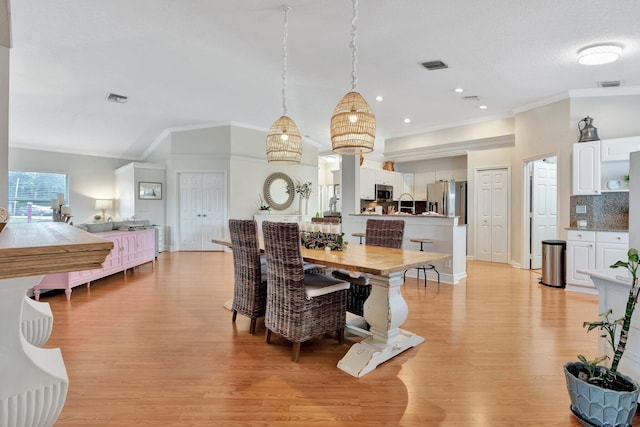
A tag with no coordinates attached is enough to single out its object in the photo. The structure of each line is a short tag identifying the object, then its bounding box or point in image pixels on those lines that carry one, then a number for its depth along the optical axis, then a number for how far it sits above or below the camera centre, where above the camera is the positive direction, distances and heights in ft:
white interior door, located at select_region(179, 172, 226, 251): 26.27 +0.21
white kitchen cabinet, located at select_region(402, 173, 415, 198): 28.50 +2.48
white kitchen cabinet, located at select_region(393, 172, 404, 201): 27.94 +2.29
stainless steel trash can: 15.65 -2.47
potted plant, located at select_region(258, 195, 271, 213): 27.22 +0.38
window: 28.29 +1.64
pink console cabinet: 13.28 -2.50
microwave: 26.76 +1.55
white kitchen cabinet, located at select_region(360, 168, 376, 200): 25.39 +2.21
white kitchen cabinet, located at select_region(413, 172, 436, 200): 27.37 +2.46
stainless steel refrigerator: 24.66 +1.04
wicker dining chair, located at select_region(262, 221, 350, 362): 8.02 -2.11
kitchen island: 16.28 -1.33
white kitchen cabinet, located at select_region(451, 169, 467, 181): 25.63 +2.89
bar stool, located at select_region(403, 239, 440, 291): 16.19 -2.68
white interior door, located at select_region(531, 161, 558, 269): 19.66 +0.36
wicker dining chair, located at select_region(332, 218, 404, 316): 9.92 -1.10
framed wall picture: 26.96 +1.74
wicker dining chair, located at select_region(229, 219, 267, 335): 9.58 -1.80
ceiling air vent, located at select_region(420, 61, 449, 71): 14.05 +6.29
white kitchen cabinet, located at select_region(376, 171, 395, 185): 26.70 +2.81
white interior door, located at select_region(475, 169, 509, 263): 21.57 -0.20
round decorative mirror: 27.91 +1.81
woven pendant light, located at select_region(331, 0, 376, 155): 9.00 +2.43
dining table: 7.61 -2.41
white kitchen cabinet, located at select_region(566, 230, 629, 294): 13.85 -1.71
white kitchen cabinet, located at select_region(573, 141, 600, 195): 14.88 +2.01
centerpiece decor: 9.89 -0.88
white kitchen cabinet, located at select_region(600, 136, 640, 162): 14.20 +2.79
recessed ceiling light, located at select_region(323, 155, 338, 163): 35.35 +5.86
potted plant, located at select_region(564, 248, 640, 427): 5.43 -2.97
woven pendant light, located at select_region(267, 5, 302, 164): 12.01 +2.57
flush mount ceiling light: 12.16 +5.88
